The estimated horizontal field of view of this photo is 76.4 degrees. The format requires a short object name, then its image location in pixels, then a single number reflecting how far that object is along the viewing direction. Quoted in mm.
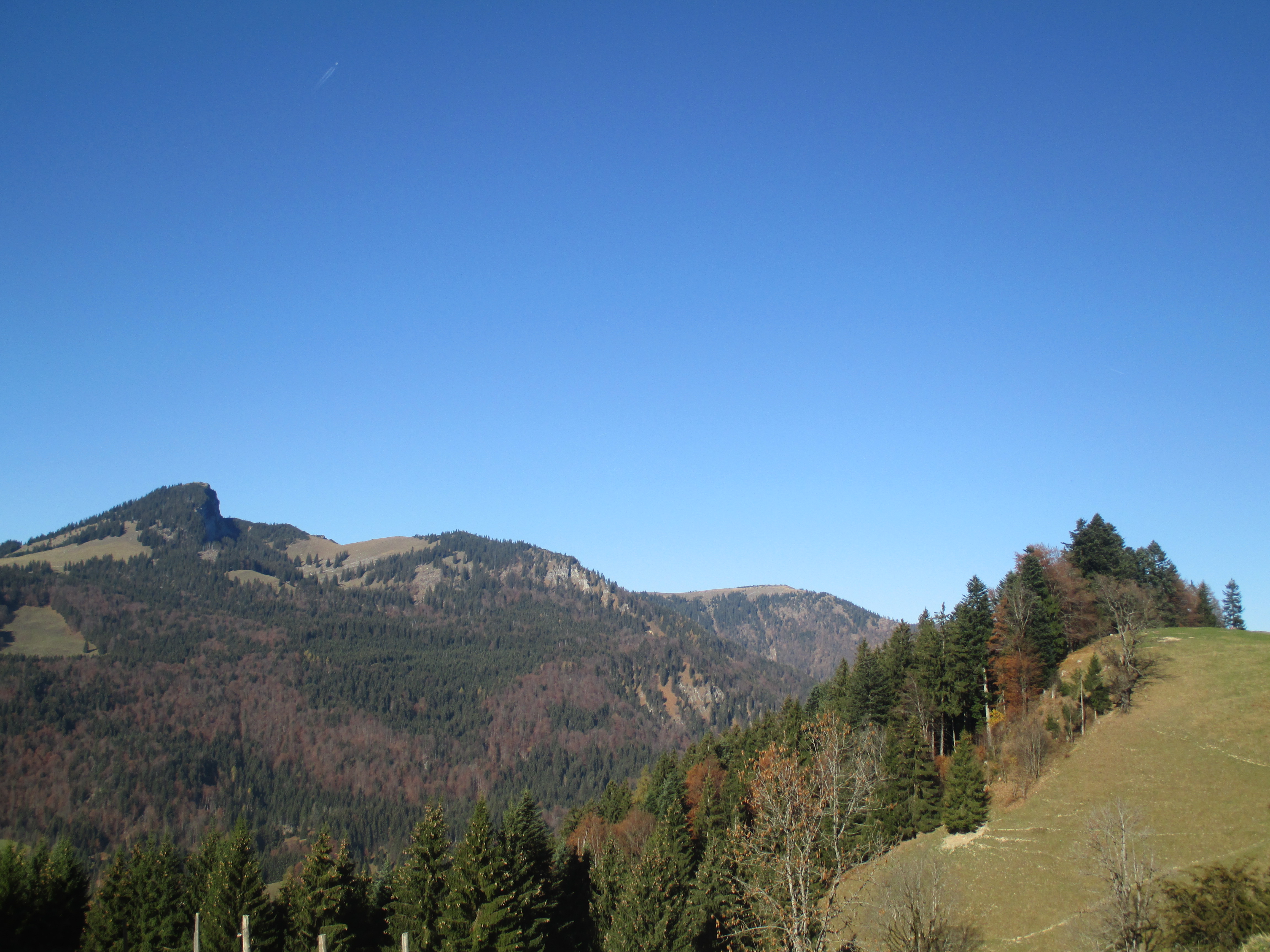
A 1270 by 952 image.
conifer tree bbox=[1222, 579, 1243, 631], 123125
